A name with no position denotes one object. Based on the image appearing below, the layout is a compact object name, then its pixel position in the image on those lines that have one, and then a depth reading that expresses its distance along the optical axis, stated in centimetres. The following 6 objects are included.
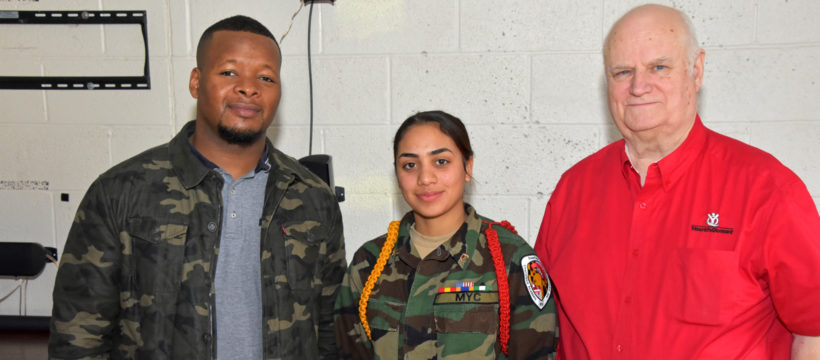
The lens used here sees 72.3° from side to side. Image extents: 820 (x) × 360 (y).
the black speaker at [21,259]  235
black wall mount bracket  229
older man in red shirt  118
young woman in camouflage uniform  140
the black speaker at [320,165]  208
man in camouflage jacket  138
